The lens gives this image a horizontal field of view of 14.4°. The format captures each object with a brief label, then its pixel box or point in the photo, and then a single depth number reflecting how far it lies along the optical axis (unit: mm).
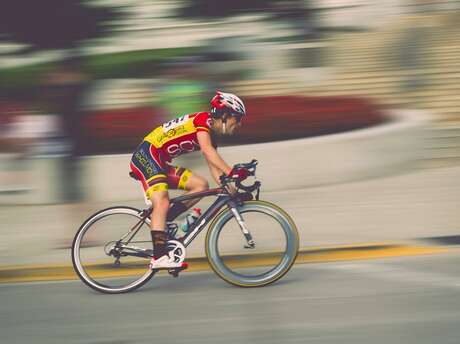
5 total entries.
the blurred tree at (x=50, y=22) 17857
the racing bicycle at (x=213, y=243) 13063
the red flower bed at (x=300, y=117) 23062
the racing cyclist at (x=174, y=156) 12652
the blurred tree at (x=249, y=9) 25466
